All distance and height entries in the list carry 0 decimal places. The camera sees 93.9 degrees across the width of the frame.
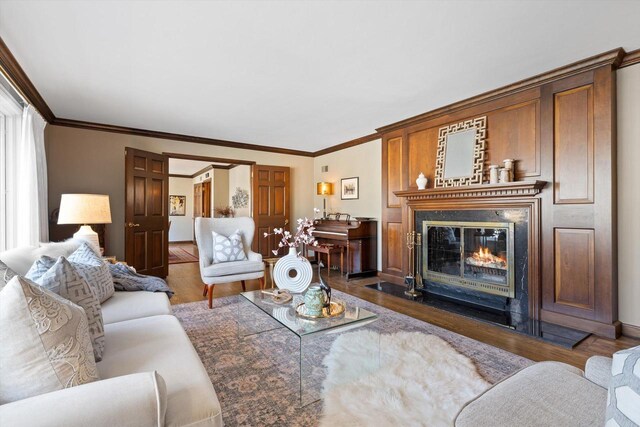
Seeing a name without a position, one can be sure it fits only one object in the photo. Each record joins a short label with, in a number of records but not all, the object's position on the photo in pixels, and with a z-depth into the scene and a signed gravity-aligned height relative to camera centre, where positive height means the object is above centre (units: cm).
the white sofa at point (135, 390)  81 -62
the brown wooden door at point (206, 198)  906 +51
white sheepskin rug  159 -106
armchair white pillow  371 -43
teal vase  208 -61
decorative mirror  351 +75
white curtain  305 +33
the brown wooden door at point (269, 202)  597 +26
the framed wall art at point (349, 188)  562 +51
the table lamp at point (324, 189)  609 +53
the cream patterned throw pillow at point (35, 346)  87 -40
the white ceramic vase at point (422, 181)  400 +45
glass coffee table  184 -73
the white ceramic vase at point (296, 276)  267 -53
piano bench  500 -58
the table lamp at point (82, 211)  323 +5
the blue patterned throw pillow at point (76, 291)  131 -34
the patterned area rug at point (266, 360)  165 -108
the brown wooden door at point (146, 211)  438 +6
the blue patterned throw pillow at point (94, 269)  188 -35
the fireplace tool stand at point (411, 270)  406 -79
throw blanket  236 -54
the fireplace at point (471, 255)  327 -50
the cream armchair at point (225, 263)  345 -54
